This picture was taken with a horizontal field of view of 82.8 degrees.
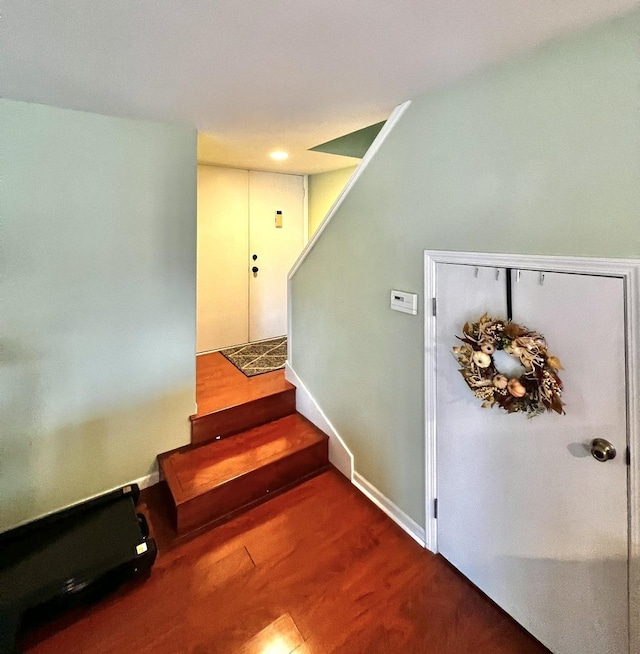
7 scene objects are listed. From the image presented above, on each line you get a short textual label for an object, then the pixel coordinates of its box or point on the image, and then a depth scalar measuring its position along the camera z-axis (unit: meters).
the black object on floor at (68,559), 1.51
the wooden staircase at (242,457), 2.14
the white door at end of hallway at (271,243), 3.91
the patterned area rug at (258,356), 3.38
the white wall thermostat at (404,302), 1.87
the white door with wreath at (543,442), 1.22
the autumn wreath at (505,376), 1.29
